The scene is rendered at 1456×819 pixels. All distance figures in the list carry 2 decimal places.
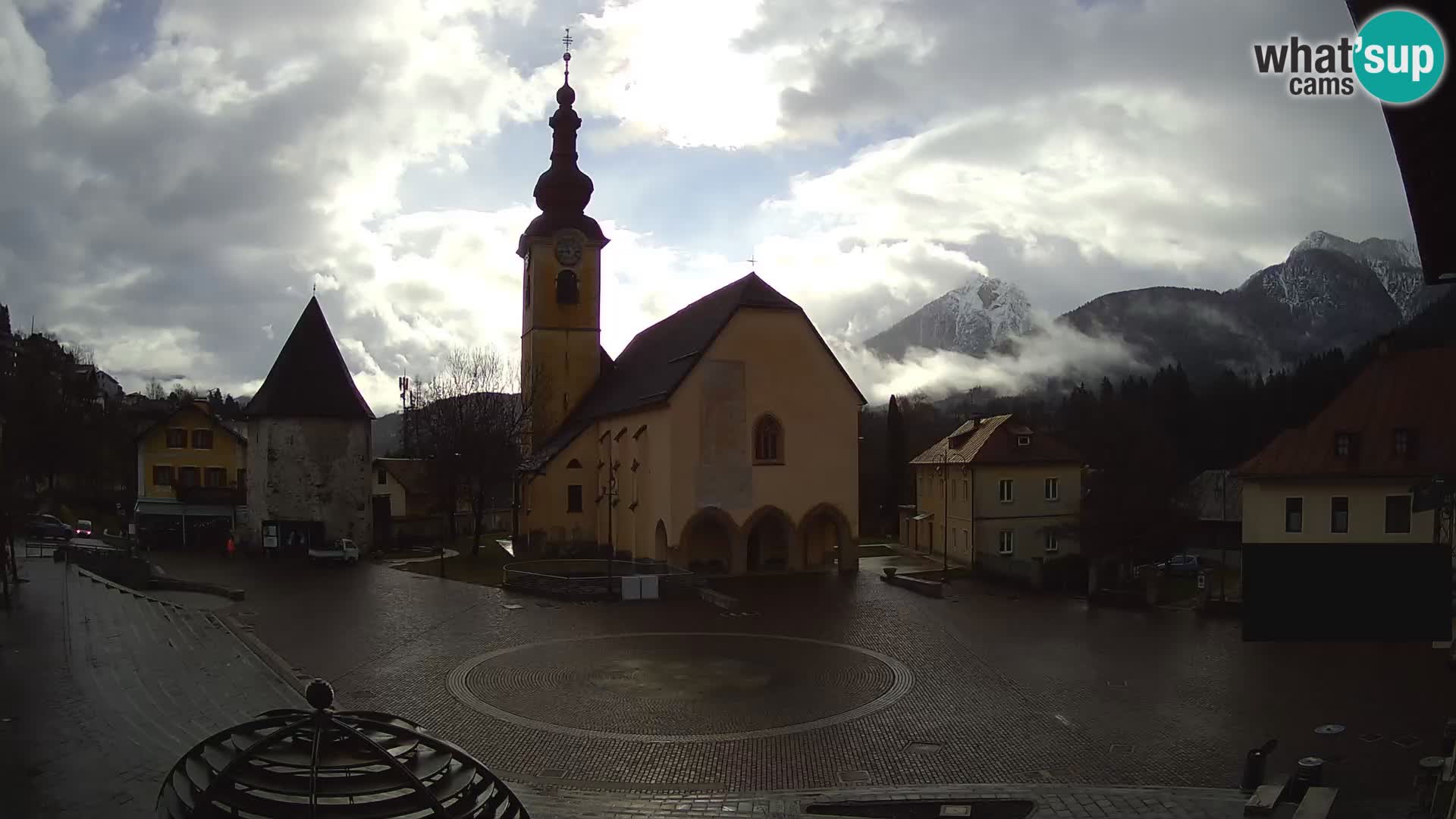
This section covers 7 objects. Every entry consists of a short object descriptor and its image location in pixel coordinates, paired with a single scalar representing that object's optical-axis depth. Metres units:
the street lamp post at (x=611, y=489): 41.12
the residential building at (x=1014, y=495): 45.56
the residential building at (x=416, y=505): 52.75
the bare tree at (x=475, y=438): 50.59
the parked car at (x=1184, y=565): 48.28
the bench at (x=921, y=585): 32.16
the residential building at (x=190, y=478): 49.12
